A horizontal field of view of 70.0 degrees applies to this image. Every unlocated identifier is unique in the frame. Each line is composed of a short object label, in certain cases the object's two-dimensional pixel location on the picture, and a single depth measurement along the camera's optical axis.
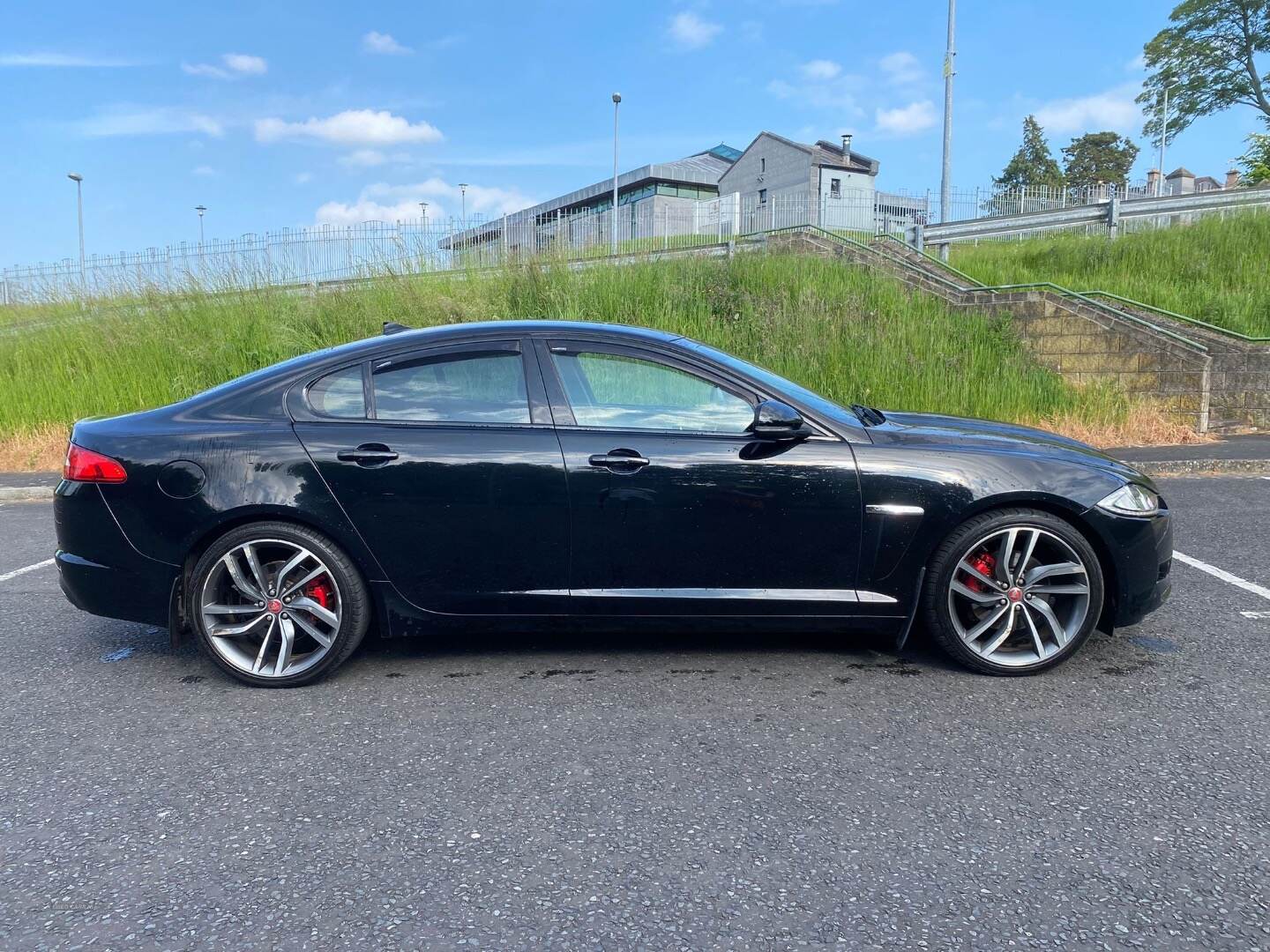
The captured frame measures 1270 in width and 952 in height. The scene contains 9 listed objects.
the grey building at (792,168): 48.59
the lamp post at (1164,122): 43.56
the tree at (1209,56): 39.56
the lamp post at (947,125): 18.83
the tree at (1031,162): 71.56
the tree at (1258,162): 26.38
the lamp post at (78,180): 42.16
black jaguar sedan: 3.71
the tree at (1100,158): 68.06
